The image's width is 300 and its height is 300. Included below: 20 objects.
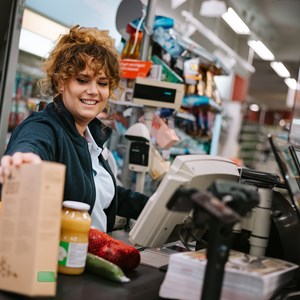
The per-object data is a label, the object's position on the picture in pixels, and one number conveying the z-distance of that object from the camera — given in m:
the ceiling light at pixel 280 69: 13.32
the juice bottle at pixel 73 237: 1.41
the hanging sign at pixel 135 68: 3.60
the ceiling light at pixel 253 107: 14.02
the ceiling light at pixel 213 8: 7.71
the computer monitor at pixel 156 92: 3.53
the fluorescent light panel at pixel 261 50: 10.49
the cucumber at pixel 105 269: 1.52
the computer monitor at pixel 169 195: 1.46
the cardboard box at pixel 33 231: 1.13
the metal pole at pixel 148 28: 3.83
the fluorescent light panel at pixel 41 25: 3.72
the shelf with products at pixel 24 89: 3.91
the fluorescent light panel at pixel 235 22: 8.18
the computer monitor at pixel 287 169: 1.49
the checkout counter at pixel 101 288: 1.35
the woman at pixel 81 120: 1.97
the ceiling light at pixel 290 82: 15.50
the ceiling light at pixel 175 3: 7.17
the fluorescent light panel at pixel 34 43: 3.79
